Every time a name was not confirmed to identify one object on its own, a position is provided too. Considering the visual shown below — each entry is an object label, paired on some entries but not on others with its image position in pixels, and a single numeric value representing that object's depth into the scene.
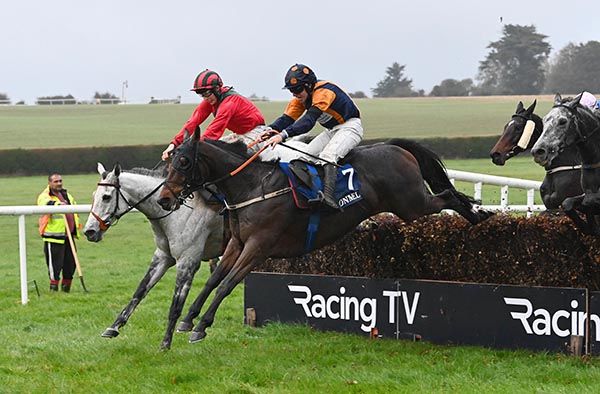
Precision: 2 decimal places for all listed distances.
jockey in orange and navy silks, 14.83
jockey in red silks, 16.12
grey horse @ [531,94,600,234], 13.34
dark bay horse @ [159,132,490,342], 14.38
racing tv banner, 13.62
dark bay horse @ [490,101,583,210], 16.30
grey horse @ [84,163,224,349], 16.14
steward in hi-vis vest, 23.87
